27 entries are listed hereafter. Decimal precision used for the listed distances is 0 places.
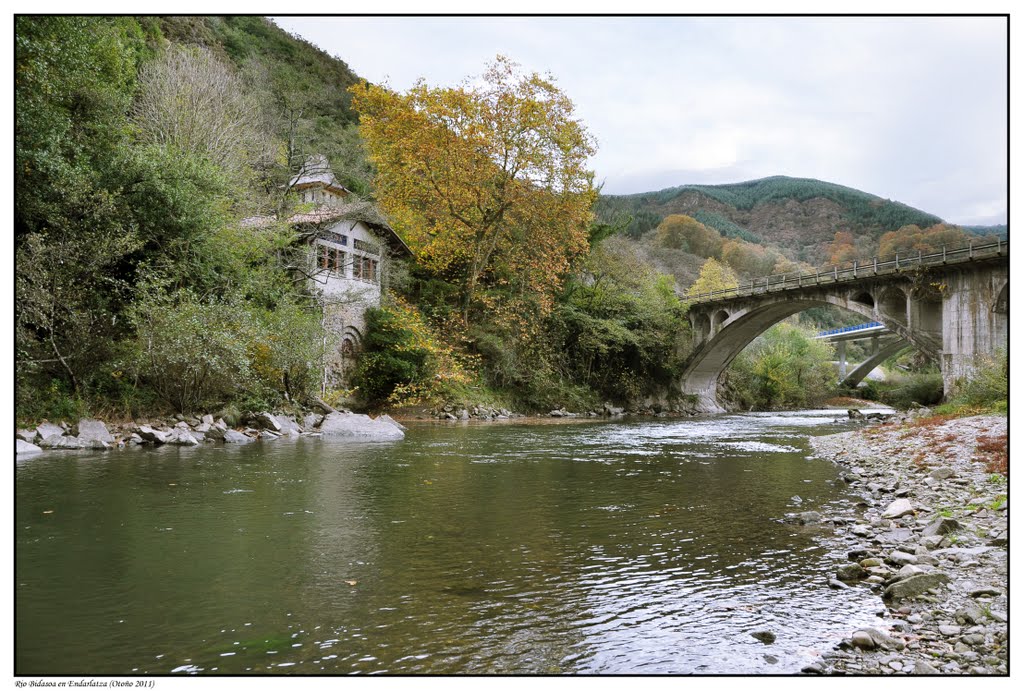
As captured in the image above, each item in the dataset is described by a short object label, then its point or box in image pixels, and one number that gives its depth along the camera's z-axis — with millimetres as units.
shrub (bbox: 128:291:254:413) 13297
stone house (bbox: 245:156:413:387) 22641
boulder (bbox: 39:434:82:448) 10937
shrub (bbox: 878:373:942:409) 38809
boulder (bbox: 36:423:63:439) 11195
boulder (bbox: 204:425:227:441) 13070
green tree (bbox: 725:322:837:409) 40875
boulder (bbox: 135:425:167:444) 12016
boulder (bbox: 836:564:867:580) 4567
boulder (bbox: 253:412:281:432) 14422
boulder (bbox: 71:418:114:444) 11312
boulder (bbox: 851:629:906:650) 3342
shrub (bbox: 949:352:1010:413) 17031
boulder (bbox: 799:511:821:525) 6480
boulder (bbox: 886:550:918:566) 4758
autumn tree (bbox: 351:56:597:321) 23750
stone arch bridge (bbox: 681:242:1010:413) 23875
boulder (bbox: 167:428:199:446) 12148
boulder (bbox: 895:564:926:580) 4359
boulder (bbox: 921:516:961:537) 5473
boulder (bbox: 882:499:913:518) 6446
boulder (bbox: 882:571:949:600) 4082
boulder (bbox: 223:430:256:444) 12944
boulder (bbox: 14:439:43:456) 9970
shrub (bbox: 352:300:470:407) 23000
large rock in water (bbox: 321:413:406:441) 15031
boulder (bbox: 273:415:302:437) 14492
